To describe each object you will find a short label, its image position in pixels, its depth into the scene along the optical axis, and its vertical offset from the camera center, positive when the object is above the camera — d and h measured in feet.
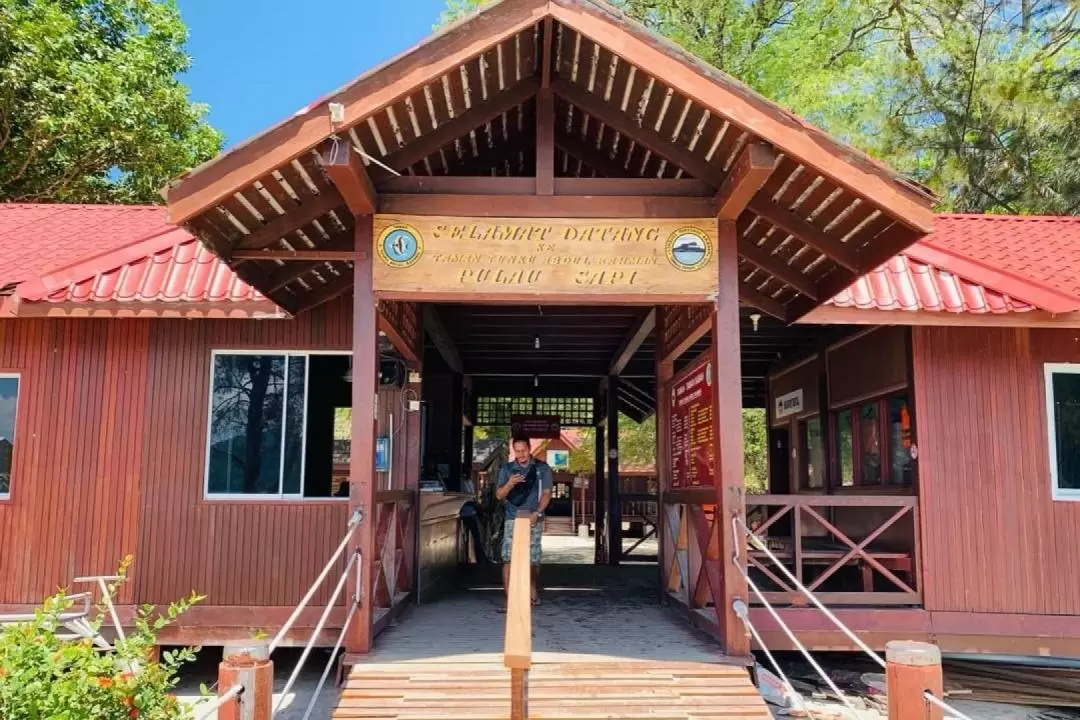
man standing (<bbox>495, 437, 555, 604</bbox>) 25.20 -0.76
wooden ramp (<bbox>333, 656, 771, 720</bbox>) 16.63 -4.56
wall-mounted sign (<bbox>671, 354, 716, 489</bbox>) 23.18 +1.03
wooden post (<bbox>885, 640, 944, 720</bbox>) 12.92 -3.28
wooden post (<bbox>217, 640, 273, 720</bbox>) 12.82 -3.25
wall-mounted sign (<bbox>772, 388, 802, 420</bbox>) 40.25 +2.80
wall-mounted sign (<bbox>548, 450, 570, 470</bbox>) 95.14 +0.35
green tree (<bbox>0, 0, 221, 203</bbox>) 55.88 +24.34
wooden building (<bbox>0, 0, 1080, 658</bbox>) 19.15 +3.94
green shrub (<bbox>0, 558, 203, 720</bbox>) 12.47 -3.27
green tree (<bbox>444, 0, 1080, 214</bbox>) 48.70 +21.46
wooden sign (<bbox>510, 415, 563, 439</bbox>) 53.72 +2.30
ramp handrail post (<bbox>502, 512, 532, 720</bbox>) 12.25 -2.51
